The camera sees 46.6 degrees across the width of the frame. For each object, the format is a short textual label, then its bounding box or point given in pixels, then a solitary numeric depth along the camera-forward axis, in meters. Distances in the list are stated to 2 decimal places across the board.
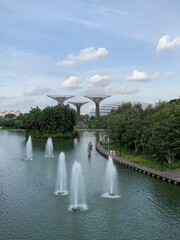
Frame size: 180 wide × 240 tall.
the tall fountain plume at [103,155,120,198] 15.92
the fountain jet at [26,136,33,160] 29.35
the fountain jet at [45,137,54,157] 30.56
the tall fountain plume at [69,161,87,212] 13.91
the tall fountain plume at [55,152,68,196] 16.23
